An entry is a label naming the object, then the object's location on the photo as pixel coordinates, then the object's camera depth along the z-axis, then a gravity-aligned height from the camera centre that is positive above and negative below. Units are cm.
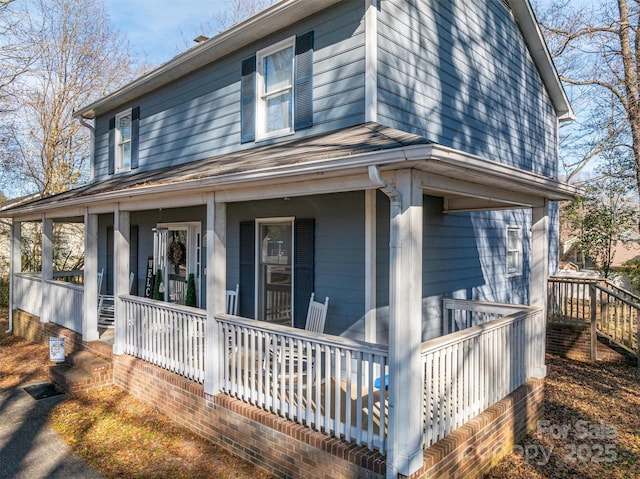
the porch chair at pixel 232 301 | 732 -106
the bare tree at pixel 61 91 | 1695 +603
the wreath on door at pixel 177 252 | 882 -27
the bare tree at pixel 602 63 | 1142 +521
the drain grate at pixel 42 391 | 640 -229
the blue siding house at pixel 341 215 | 371 +36
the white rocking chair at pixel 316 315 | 588 -106
